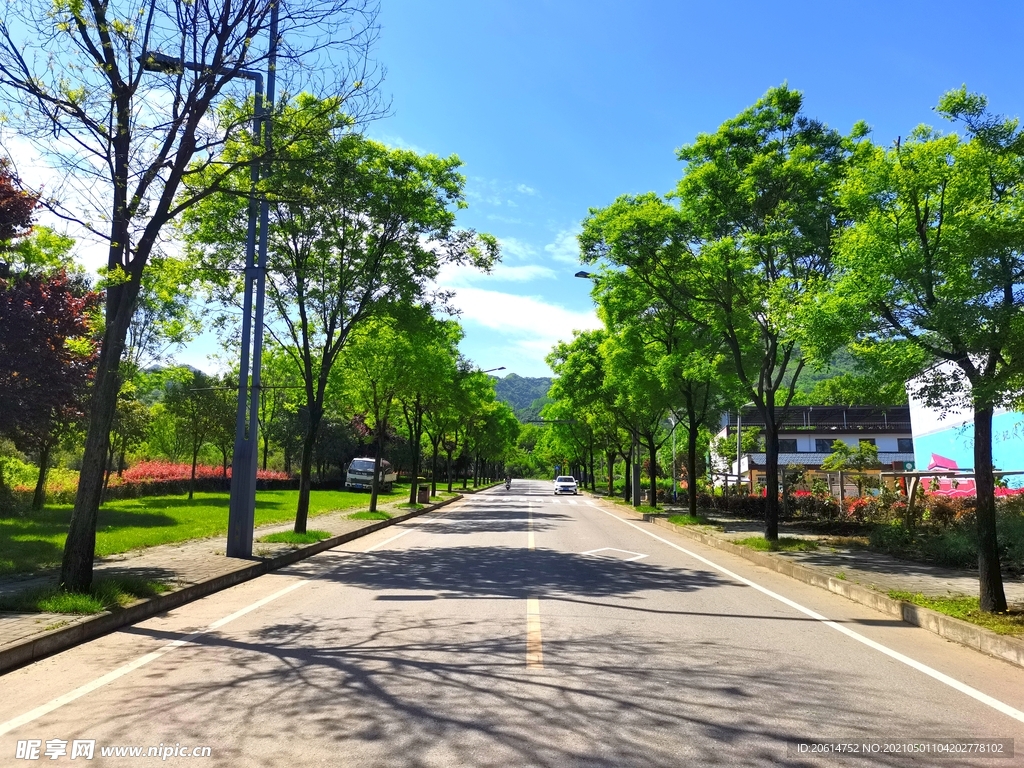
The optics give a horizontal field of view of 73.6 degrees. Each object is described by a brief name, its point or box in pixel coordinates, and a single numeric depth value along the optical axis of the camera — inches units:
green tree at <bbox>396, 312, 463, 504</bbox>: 813.9
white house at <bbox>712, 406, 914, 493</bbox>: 2810.0
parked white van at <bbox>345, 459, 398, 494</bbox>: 1905.8
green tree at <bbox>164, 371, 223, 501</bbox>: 1291.8
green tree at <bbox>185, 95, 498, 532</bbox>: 612.4
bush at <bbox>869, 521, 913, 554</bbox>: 588.4
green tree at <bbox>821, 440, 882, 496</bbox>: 973.1
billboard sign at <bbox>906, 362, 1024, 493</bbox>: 1161.0
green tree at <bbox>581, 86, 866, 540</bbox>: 564.1
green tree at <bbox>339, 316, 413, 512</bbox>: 1004.6
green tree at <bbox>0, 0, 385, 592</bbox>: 331.0
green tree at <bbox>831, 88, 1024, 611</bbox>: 286.4
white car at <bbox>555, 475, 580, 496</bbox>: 2319.1
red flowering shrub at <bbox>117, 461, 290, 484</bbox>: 1246.9
